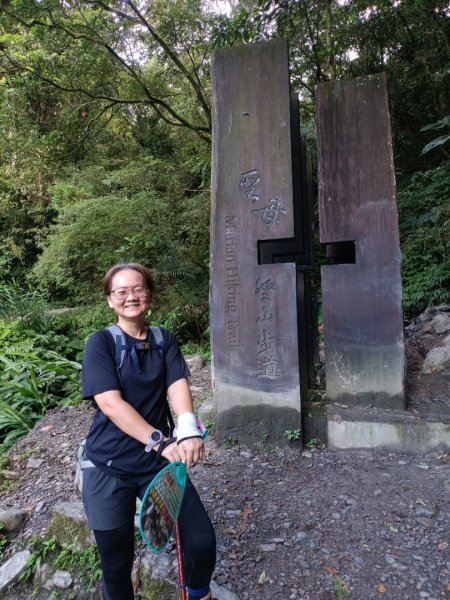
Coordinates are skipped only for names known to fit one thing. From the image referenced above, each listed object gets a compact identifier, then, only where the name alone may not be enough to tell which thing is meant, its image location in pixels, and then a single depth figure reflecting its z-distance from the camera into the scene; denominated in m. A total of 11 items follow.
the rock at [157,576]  2.15
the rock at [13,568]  2.50
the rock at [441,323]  5.62
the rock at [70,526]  2.58
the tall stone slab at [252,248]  3.47
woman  1.66
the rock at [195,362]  5.98
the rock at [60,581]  2.42
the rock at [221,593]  2.09
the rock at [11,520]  2.91
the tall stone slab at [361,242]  3.55
